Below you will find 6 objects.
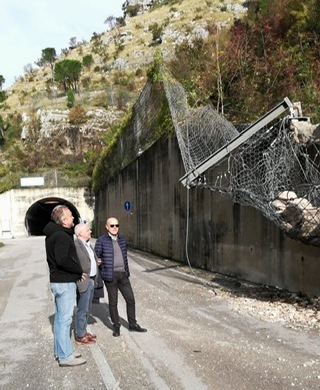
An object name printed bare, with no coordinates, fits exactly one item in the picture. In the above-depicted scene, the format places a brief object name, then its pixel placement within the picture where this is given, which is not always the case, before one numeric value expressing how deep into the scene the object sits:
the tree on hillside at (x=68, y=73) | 78.81
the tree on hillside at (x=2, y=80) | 105.76
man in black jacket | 5.41
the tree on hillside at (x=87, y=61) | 90.41
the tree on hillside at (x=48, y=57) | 107.71
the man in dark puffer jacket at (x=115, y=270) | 6.61
